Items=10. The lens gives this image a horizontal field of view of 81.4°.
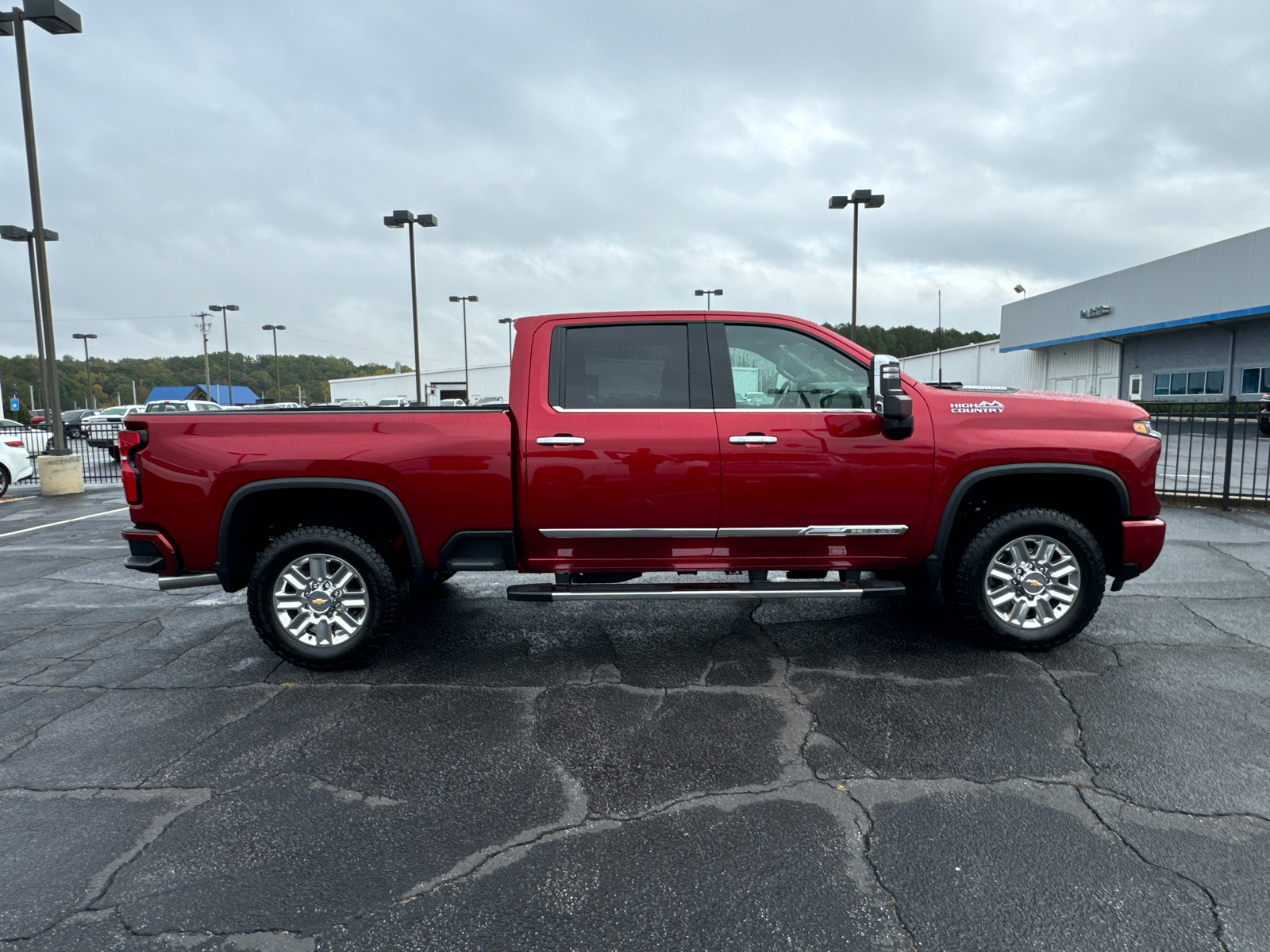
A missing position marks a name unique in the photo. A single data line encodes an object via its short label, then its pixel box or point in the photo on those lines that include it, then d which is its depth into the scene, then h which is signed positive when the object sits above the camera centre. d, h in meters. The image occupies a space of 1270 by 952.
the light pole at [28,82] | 11.96 +5.69
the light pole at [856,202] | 22.11 +6.04
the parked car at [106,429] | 22.19 -0.64
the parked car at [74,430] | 26.12 -0.74
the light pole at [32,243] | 17.25 +5.00
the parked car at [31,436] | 13.87 -0.77
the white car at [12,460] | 13.51 -0.93
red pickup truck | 4.21 -0.46
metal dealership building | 26.90 +2.91
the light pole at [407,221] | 27.09 +6.86
